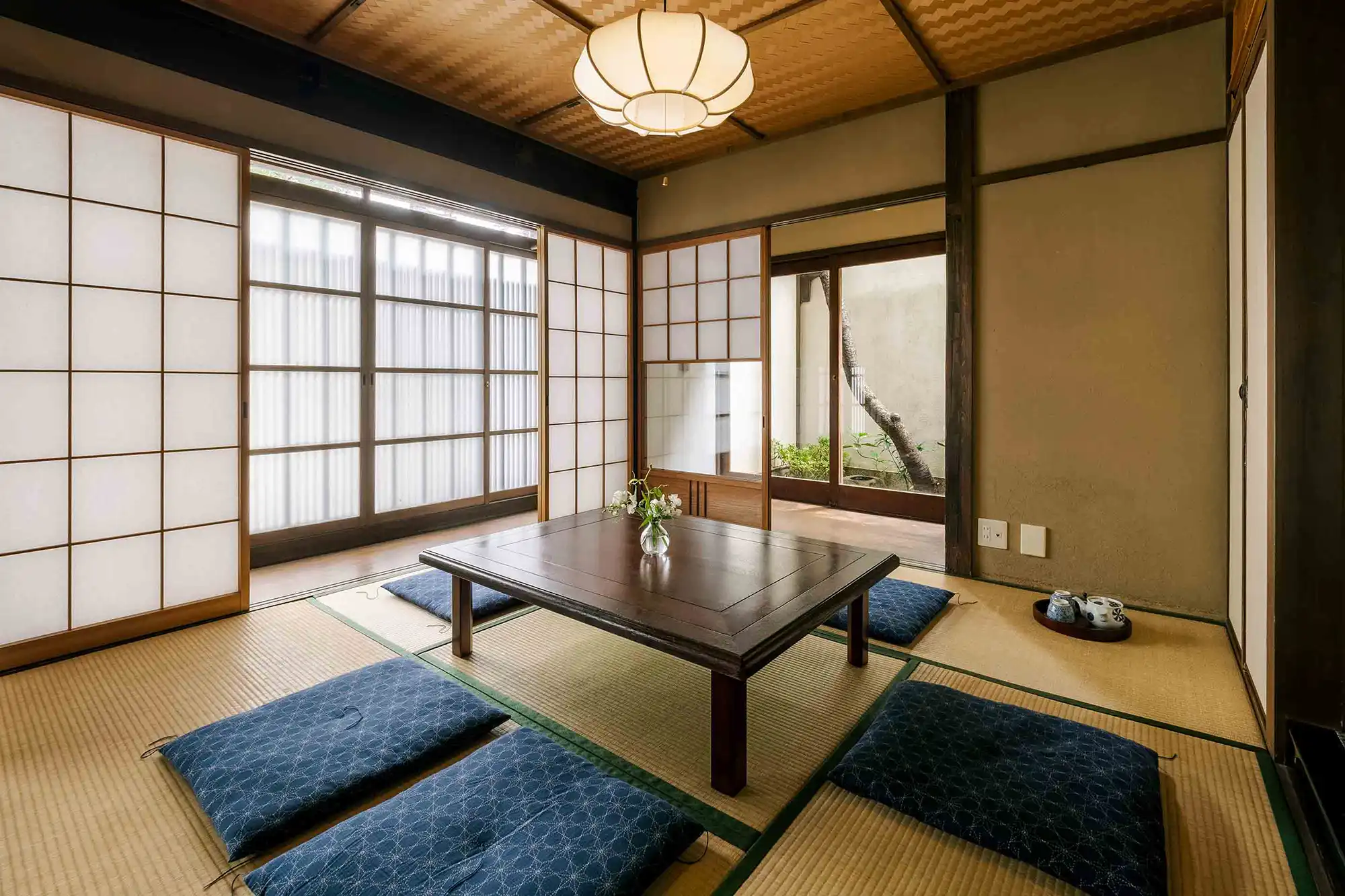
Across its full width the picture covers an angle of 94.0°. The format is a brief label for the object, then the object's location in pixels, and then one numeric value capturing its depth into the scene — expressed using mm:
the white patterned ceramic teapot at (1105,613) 2730
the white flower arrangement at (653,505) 2492
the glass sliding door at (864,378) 5848
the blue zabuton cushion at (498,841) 1300
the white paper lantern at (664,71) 2020
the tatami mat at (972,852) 1390
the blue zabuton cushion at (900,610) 2703
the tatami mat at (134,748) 1437
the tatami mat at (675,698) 1832
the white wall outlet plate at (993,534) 3445
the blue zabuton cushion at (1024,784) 1377
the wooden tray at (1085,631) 2684
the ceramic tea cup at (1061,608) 2785
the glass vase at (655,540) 2504
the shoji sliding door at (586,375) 4547
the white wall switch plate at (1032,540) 3316
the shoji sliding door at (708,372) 4477
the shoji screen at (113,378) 2449
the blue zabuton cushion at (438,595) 2990
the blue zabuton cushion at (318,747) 1545
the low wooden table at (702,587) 1718
